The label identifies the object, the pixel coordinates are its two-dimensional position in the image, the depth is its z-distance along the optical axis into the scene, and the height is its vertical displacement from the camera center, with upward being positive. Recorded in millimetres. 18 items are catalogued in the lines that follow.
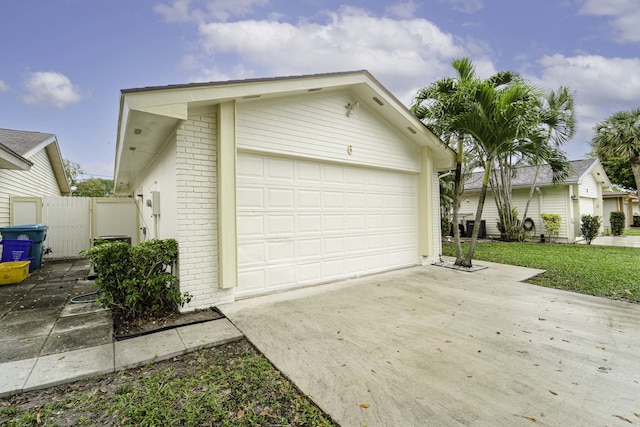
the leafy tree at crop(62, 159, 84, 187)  25966 +5033
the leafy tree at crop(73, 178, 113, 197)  26656 +3368
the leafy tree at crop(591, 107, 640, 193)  16641 +4332
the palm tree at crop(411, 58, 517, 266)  6844 +2730
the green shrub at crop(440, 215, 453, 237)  15364 -510
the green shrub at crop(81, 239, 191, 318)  4004 -753
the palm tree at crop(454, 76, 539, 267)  6414 +2181
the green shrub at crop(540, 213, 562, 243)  14430 -507
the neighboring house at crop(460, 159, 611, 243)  14805 +887
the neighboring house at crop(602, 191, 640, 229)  22297 +710
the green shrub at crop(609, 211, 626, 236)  17062 -588
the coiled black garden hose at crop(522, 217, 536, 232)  15727 -579
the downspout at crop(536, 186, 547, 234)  15516 +473
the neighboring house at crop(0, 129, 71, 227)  7754 +1824
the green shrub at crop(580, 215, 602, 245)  13781 -668
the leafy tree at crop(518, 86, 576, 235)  7061 +2602
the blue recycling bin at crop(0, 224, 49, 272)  7406 -226
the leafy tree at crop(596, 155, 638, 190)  28756 +3987
